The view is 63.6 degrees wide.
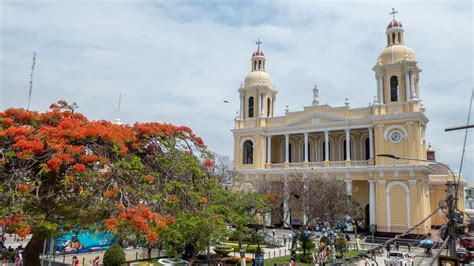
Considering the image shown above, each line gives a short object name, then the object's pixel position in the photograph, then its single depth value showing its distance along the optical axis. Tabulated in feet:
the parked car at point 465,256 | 67.90
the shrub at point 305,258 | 69.52
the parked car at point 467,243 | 87.66
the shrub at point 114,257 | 57.93
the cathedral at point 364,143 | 106.63
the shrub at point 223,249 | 76.33
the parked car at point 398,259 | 62.18
